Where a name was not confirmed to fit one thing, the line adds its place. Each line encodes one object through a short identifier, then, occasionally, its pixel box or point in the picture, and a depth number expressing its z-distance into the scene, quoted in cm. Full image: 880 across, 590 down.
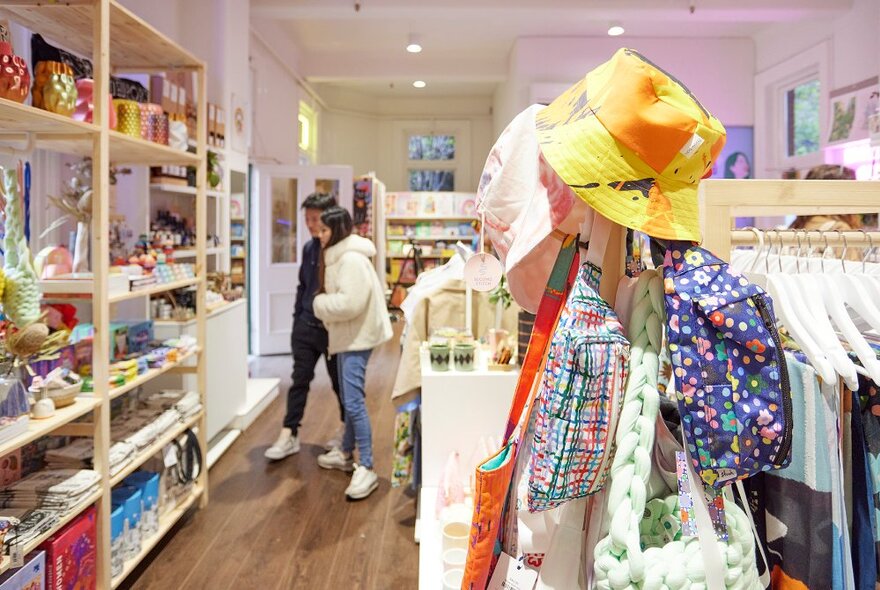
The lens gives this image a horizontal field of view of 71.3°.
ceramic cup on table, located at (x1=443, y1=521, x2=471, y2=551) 167
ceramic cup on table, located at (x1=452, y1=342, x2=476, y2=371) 221
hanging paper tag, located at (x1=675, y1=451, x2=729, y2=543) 80
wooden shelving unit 192
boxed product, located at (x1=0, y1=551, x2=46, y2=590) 171
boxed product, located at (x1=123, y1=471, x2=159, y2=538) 254
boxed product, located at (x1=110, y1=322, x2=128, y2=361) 267
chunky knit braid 76
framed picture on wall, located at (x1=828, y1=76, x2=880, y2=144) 484
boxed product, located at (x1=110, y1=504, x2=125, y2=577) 226
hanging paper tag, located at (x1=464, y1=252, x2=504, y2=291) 160
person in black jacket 354
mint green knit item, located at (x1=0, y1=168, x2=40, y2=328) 190
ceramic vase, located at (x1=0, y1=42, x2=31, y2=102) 169
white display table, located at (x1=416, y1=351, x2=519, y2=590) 214
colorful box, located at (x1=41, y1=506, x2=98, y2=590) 188
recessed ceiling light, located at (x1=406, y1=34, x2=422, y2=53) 720
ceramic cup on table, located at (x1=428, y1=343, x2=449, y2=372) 221
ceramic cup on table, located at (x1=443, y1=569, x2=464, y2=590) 147
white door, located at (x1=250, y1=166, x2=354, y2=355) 686
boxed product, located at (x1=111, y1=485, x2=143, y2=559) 238
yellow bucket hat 81
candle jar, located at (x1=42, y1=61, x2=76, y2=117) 195
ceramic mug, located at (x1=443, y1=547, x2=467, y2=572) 156
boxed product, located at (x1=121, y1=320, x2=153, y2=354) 280
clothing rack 107
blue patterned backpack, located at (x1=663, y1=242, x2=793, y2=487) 77
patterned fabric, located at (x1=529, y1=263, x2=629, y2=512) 81
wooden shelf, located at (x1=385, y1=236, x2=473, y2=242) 1041
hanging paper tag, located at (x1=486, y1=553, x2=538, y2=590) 95
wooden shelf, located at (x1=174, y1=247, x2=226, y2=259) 337
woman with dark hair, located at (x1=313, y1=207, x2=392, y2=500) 324
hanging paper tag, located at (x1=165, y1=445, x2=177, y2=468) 276
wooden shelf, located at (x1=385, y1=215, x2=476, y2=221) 1023
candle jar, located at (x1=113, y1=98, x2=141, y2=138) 244
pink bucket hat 99
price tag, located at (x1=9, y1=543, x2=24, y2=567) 167
